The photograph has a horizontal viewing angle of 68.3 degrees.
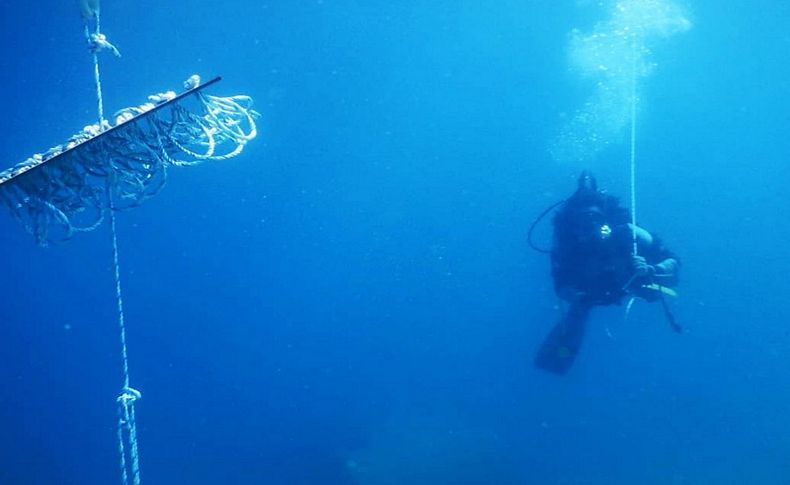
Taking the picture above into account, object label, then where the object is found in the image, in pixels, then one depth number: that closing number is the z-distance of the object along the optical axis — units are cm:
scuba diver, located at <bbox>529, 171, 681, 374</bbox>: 836
